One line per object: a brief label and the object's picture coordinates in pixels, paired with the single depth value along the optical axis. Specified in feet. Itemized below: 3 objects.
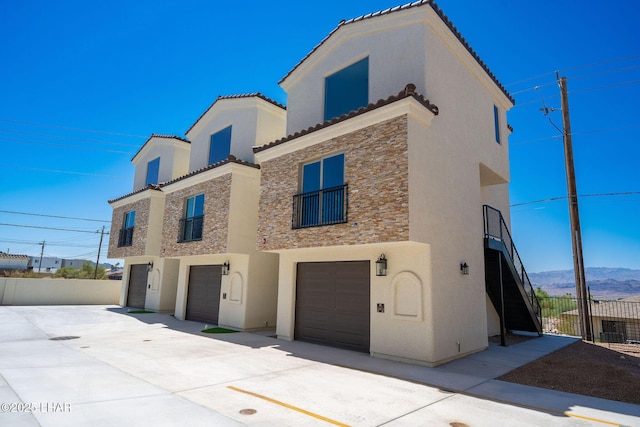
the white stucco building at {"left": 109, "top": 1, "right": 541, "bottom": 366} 28.84
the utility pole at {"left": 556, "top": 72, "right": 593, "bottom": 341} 43.80
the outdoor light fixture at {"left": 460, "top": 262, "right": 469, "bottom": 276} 32.76
